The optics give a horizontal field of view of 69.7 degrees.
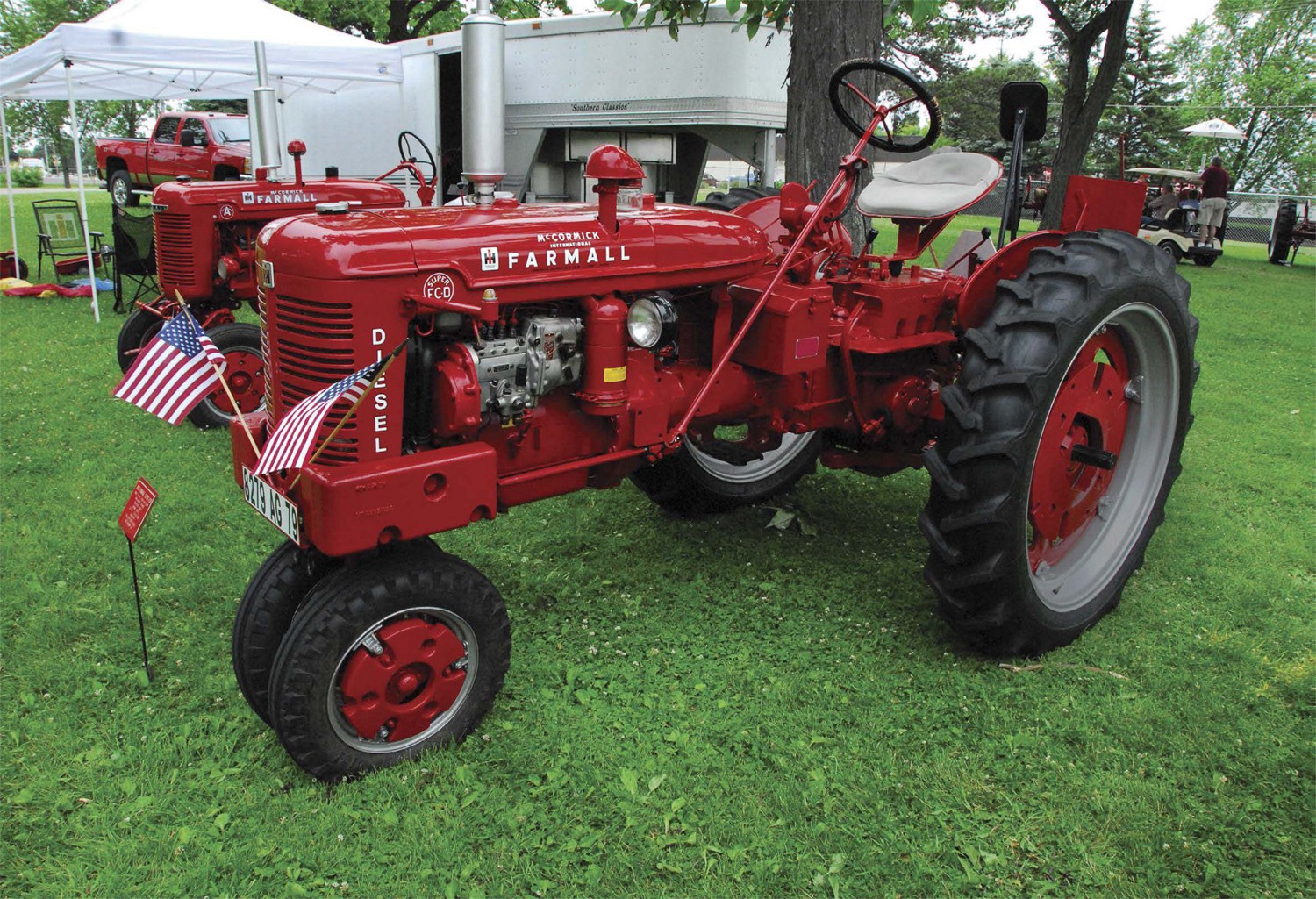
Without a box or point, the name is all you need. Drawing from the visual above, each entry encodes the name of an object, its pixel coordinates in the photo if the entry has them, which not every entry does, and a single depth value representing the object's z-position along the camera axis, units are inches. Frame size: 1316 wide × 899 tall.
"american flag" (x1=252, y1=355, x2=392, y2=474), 86.8
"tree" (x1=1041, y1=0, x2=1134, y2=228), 481.7
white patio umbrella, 955.3
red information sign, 110.1
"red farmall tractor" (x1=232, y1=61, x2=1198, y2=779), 96.4
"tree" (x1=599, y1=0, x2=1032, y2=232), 201.5
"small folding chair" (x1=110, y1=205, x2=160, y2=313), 311.9
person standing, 647.8
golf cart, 630.5
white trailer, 363.6
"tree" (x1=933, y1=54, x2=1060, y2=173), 1475.1
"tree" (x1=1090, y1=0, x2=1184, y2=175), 1350.9
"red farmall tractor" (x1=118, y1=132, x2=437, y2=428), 235.6
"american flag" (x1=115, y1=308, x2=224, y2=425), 108.7
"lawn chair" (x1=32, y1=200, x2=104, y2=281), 419.8
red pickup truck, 580.1
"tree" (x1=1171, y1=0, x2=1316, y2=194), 1477.6
